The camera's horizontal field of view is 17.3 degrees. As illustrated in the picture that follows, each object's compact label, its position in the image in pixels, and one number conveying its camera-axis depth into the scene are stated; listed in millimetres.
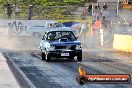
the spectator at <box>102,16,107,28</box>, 41431
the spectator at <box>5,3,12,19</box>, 52356
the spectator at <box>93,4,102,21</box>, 46181
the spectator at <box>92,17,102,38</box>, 40219
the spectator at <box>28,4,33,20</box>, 52359
